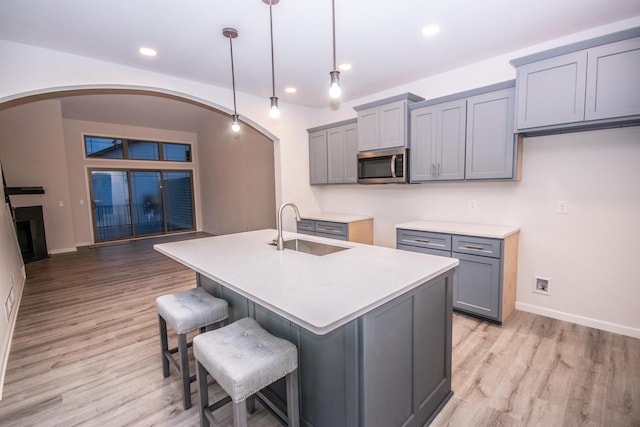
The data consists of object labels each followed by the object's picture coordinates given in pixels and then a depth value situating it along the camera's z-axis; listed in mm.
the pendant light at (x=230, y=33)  2432
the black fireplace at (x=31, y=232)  5621
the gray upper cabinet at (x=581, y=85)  2115
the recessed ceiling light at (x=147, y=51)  2740
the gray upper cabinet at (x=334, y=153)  4152
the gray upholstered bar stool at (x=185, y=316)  1823
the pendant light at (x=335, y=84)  1676
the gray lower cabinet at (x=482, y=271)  2697
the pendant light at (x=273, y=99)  2086
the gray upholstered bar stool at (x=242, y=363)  1246
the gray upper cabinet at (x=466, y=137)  2764
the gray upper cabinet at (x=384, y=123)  3436
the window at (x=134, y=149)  7340
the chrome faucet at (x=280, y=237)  2213
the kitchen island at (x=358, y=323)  1254
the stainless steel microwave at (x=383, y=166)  3498
